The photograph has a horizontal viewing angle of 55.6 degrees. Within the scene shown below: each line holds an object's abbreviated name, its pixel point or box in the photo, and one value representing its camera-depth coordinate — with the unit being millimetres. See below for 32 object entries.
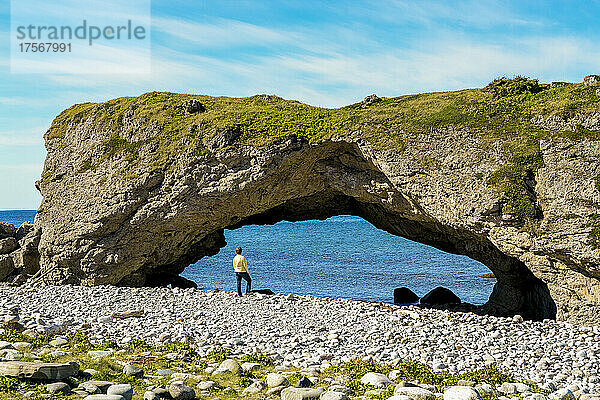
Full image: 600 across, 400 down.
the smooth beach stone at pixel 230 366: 13305
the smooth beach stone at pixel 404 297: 31958
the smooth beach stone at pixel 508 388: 12328
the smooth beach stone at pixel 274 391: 11633
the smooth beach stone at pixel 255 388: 11758
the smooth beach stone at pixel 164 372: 12930
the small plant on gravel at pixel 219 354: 14653
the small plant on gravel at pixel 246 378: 12430
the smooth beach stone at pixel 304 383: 12148
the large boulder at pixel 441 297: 29703
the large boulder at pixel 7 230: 29905
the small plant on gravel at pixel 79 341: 15221
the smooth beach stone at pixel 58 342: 15315
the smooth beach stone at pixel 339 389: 11727
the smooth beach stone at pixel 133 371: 12547
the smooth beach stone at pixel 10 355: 12922
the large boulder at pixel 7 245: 27078
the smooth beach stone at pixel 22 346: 14578
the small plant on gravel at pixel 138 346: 15203
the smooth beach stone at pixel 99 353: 14314
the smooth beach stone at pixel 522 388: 12359
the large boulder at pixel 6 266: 26016
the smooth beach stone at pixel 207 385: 11789
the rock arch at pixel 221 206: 22406
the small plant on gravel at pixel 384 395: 11328
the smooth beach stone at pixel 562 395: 11836
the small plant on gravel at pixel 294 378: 12491
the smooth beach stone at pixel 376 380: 12266
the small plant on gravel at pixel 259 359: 14375
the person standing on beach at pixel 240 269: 25547
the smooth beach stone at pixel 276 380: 12078
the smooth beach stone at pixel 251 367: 13555
